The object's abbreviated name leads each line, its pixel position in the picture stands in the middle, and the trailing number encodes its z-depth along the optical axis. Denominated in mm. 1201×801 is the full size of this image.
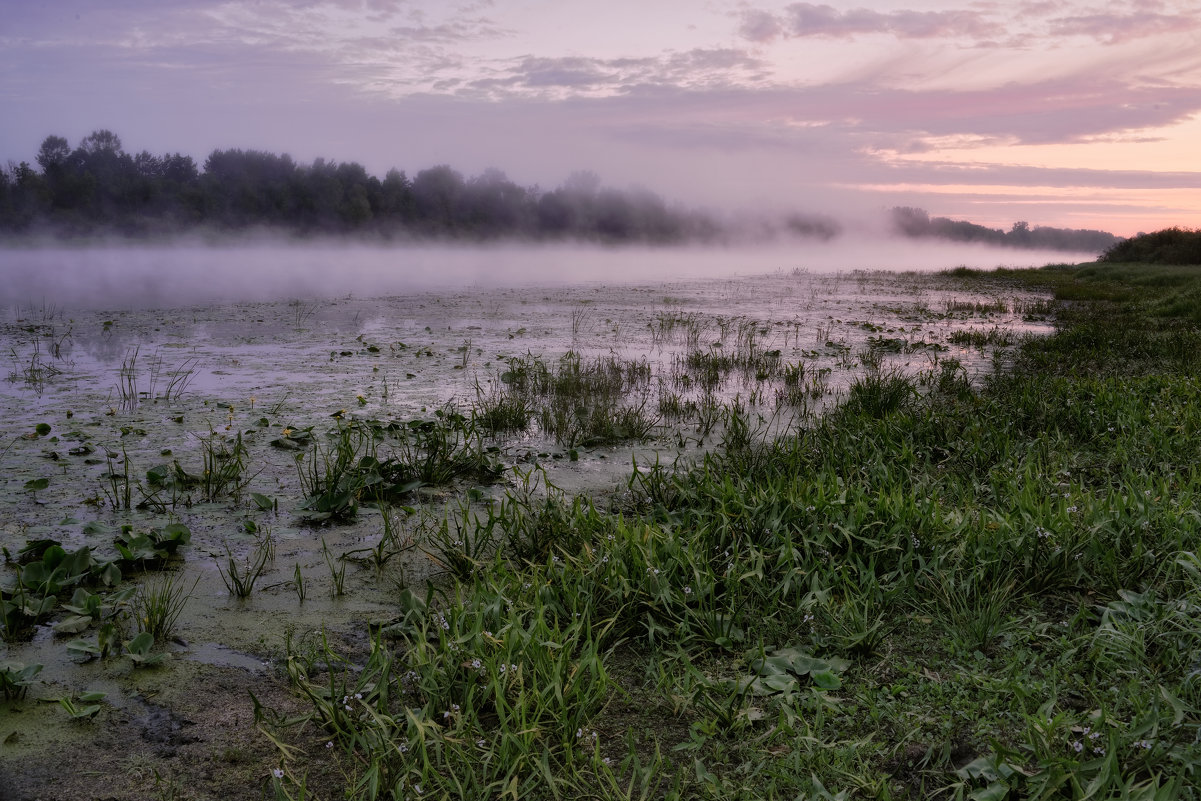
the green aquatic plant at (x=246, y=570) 3951
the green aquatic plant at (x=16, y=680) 2961
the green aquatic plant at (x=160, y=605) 3469
